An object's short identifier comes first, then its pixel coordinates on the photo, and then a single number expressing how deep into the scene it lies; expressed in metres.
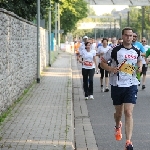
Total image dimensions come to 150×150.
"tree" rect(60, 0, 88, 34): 63.94
